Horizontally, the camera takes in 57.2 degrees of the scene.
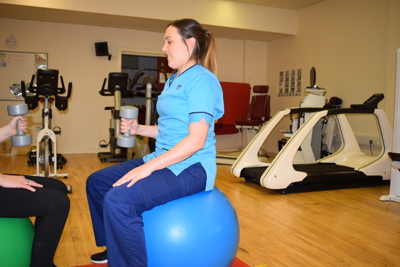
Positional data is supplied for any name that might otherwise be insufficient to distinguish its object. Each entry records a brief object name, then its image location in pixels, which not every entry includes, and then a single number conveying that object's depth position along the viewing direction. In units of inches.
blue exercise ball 56.7
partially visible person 57.3
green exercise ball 55.9
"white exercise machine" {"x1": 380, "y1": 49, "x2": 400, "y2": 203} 141.7
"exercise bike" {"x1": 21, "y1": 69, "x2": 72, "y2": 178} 154.2
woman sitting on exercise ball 53.4
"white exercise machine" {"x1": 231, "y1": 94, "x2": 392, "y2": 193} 149.1
